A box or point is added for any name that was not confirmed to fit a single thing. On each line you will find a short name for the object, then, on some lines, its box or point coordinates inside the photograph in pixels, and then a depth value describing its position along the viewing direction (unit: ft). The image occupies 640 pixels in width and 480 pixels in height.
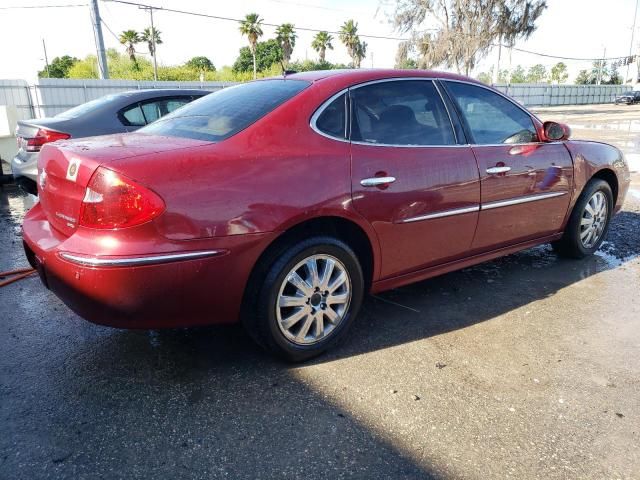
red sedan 7.64
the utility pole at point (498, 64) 116.06
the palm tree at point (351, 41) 181.37
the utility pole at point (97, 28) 49.14
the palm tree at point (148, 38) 182.52
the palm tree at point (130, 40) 184.24
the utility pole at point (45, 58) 200.23
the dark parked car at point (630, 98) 153.28
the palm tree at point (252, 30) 169.07
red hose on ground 13.42
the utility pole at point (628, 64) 171.42
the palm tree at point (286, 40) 176.73
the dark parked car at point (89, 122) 19.40
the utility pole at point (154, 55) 89.10
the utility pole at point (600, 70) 225.25
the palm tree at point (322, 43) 195.44
